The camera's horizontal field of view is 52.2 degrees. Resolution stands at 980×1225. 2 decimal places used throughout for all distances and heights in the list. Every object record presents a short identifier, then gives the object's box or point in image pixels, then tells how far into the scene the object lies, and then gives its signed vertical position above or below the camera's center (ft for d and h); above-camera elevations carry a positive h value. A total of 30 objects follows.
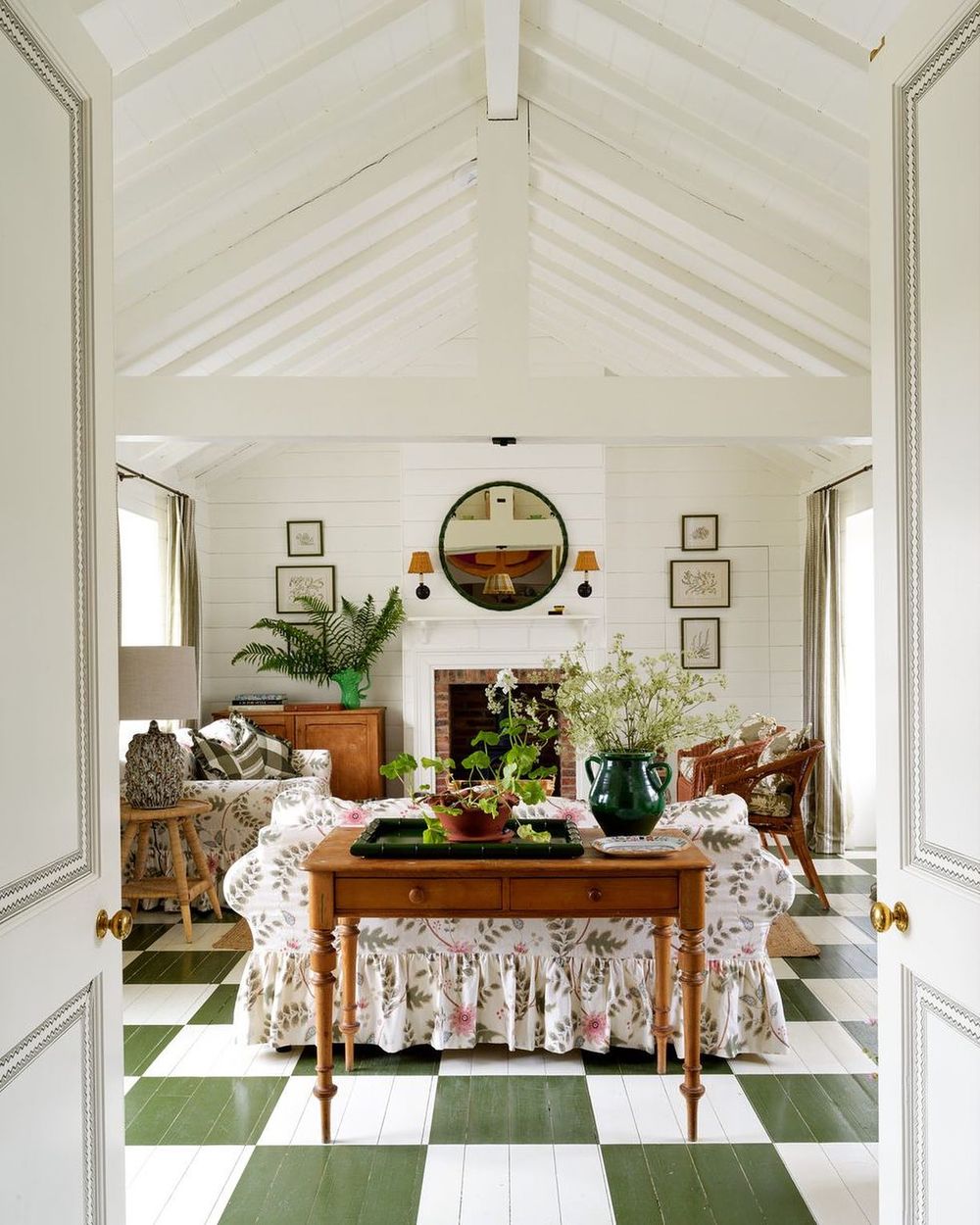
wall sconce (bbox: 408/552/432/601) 24.85 +1.20
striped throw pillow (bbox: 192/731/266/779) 19.69 -2.92
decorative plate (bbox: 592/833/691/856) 9.34 -2.23
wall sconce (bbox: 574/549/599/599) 25.05 +1.17
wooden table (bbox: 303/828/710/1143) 9.11 -2.58
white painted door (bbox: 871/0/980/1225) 4.79 +0.07
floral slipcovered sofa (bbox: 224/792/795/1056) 10.89 -3.94
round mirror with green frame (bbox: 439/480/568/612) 25.32 +1.71
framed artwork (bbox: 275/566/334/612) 26.08 +0.75
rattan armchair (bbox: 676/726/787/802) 19.42 -3.03
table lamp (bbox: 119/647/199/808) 13.62 -0.93
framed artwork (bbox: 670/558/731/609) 25.64 +0.64
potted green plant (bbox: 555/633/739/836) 9.90 -1.28
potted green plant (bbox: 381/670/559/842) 9.50 -1.79
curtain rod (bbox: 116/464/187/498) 18.99 +2.80
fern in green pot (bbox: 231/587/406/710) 25.05 -0.80
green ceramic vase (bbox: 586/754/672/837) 9.87 -1.83
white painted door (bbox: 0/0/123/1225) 4.53 -0.10
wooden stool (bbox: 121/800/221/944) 15.61 -3.96
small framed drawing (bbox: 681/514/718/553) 25.70 +1.98
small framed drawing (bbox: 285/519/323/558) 26.13 +2.01
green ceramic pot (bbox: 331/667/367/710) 24.62 -1.81
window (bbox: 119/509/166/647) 21.20 +0.74
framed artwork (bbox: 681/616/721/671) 25.63 -0.72
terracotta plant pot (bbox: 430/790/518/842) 9.49 -2.00
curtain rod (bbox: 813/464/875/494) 20.66 +2.85
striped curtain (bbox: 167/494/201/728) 22.49 +0.88
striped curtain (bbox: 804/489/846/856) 22.20 -1.44
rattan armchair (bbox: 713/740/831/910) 17.48 -3.20
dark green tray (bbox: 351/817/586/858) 9.16 -2.18
